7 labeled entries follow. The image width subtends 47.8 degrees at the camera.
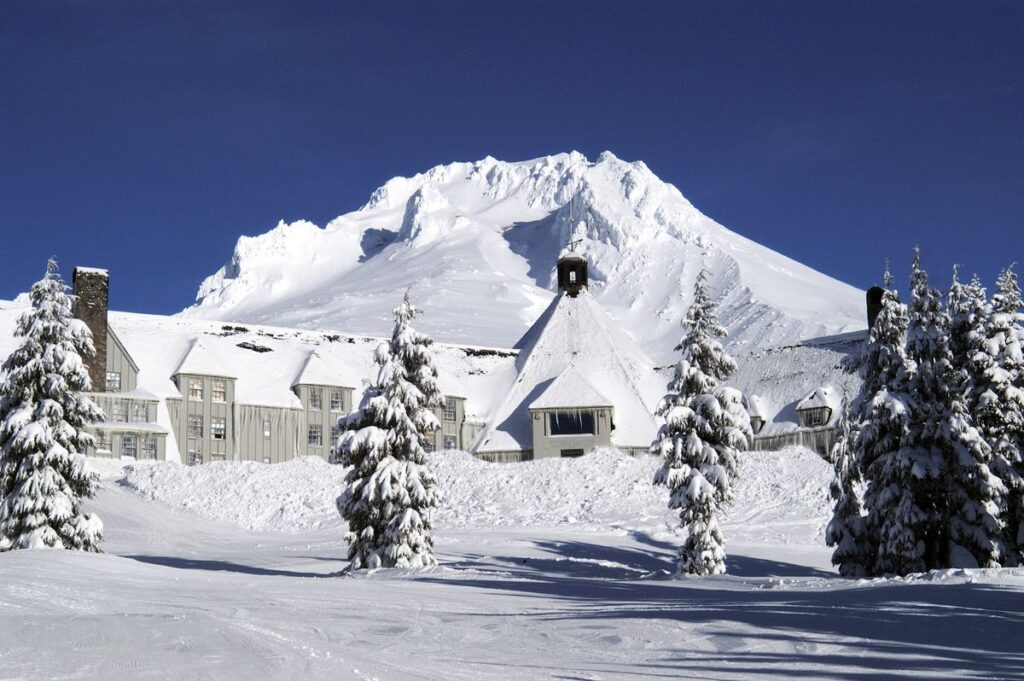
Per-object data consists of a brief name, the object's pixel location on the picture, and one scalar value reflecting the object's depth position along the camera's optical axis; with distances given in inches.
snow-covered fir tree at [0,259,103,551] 1273.4
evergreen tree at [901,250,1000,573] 1354.6
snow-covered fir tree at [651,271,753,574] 1402.6
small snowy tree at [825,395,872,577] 1432.1
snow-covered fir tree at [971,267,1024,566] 1433.3
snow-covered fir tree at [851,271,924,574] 1347.2
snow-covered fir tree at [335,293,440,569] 1306.6
